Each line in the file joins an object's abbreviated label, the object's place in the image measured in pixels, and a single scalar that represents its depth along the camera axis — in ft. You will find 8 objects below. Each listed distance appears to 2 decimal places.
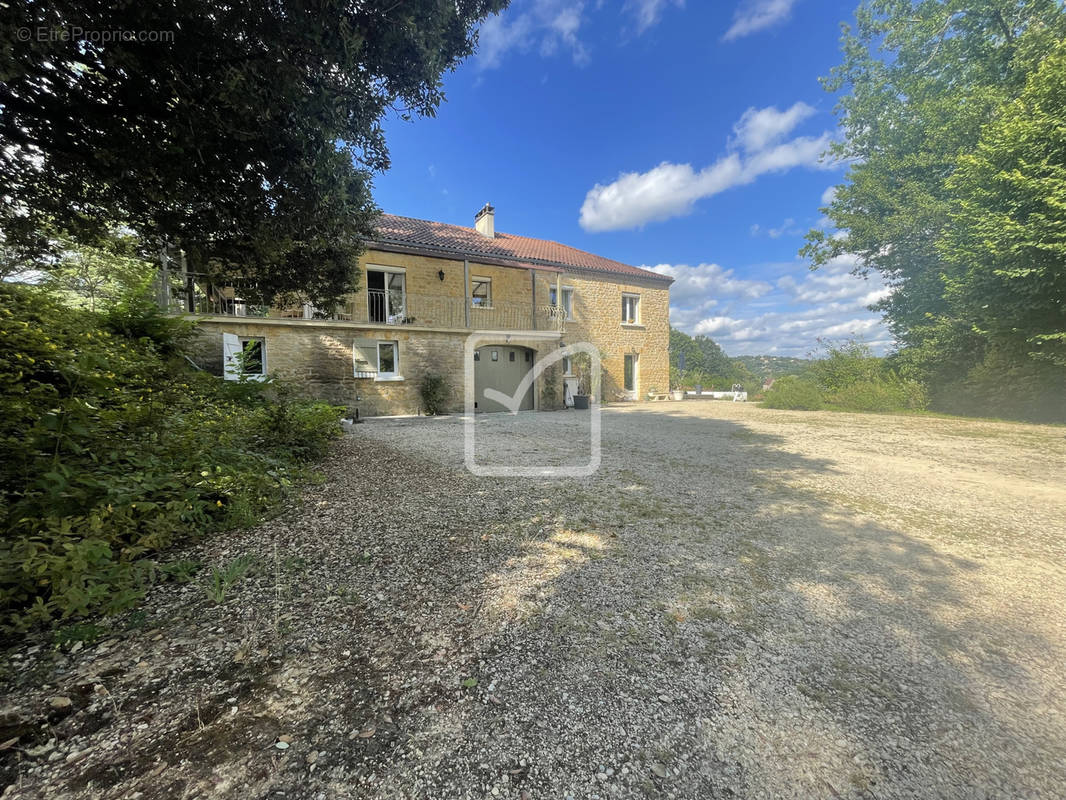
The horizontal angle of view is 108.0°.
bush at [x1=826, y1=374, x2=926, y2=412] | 38.09
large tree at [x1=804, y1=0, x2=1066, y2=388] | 36.22
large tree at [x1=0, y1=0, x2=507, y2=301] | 8.73
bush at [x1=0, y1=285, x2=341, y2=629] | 5.63
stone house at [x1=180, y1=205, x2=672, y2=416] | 33.24
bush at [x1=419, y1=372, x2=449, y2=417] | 37.88
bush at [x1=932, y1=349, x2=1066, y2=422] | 29.73
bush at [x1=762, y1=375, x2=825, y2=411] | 42.65
